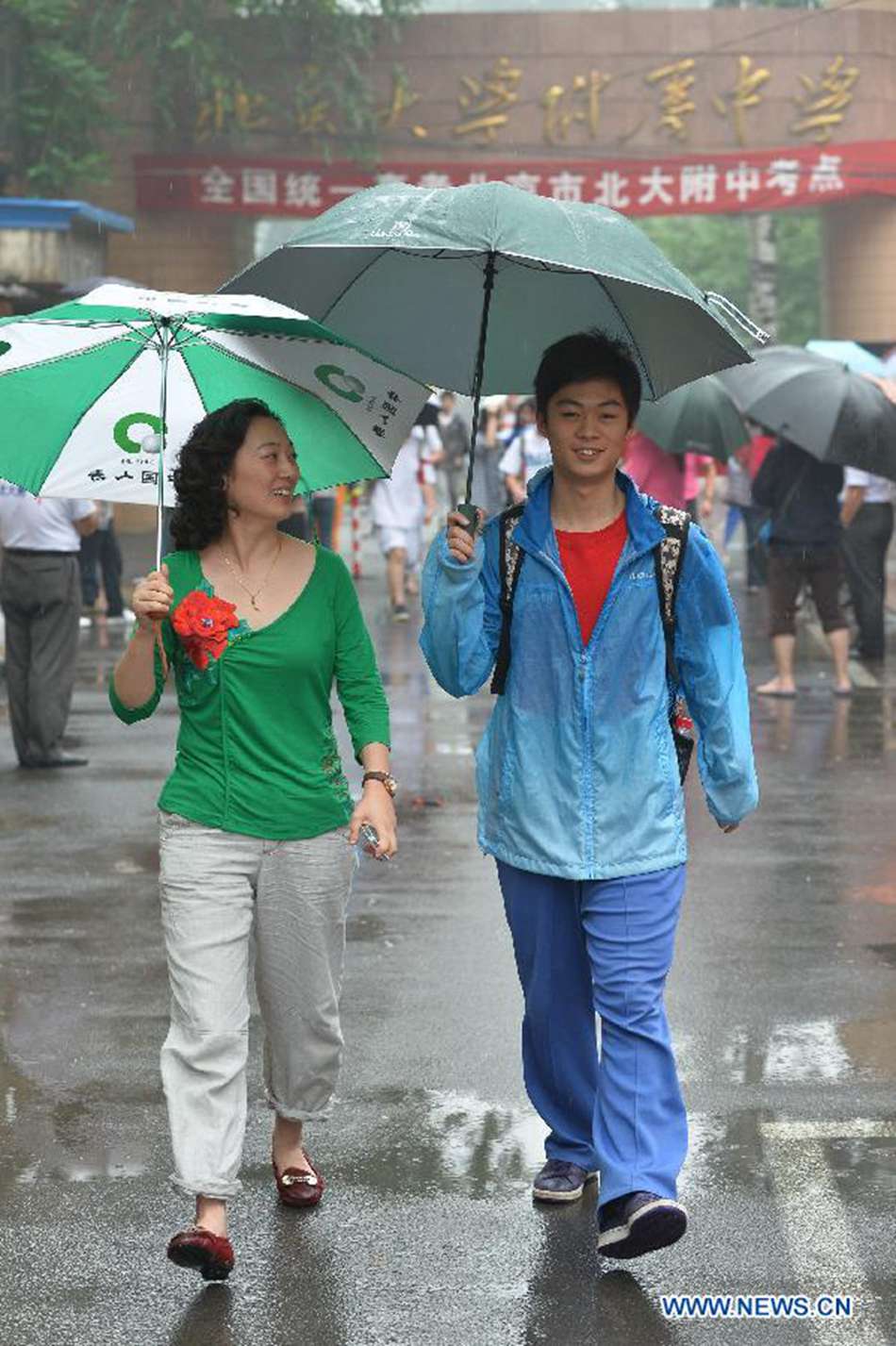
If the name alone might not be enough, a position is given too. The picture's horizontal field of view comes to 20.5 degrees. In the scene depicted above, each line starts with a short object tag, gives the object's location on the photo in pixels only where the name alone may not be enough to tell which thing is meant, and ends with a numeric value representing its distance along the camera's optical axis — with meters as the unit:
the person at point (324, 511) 21.41
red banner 31.95
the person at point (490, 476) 25.43
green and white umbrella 5.18
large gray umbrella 5.12
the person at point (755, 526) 20.83
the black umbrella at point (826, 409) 13.70
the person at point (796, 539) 14.44
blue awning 21.89
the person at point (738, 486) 22.66
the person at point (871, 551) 16.47
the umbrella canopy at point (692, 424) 15.40
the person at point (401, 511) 19.00
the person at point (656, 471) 15.81
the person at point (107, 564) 19.05
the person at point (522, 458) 21.38
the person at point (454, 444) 27.41
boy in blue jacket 5.05
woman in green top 4.93
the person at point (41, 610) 11.45
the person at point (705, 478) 21.11
